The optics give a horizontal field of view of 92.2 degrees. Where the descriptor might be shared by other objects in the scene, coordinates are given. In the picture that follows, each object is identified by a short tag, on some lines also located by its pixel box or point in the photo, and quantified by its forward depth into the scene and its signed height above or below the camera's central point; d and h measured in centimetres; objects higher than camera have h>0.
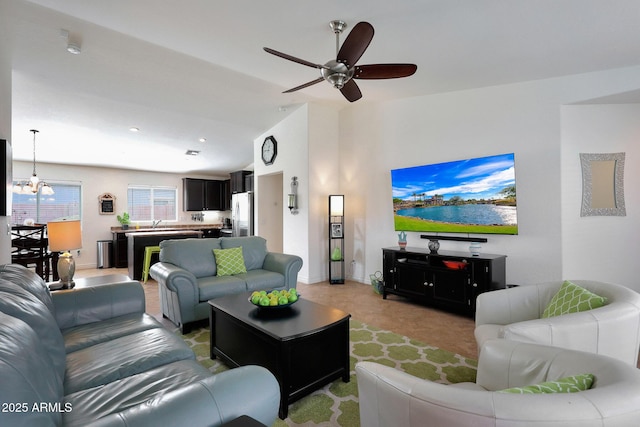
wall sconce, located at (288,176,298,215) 534 +33
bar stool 532 -74
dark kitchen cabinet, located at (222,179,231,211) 903 +61
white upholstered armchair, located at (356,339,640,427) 75 -52
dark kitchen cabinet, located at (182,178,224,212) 862 +61
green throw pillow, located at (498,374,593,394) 88 -51
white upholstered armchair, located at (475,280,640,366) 149 -57
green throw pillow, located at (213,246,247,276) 369 -56
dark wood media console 343 -76
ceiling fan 213 +119
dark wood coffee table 187 -86
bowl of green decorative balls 221 -62
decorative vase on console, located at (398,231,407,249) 424 -36
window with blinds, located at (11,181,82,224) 664 +28
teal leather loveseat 307 -68
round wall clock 591 +129
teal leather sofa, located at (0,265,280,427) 88 -63
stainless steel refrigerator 686 +3
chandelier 543 +56
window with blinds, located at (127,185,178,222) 799 +35
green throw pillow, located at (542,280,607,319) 167 -50
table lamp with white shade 256 -22
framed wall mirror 338 +31
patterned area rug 181 -117
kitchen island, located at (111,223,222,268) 707 -62
